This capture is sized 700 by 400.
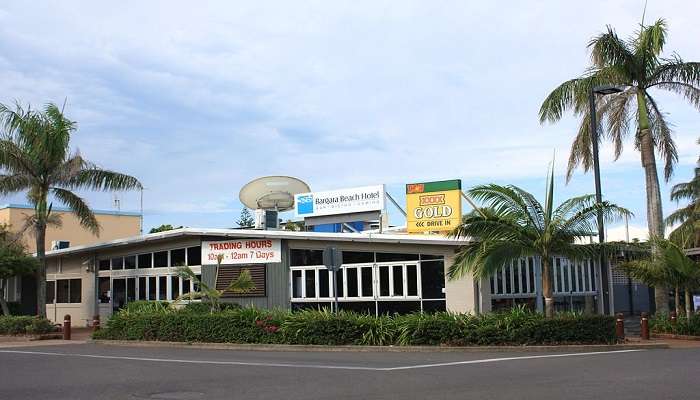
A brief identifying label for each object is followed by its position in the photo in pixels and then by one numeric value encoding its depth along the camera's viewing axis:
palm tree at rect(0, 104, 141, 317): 26.50
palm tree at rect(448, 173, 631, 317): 19.20
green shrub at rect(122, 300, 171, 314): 23.93
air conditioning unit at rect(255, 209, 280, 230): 31.72
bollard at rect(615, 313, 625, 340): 20.53
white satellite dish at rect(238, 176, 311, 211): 34.34
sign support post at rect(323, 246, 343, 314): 20.22
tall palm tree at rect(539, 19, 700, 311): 23.88
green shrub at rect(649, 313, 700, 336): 22.69
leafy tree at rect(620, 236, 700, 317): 22.42
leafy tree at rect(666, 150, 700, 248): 43.58
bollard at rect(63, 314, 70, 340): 25.69
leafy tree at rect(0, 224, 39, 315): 29.91
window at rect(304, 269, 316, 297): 27.50
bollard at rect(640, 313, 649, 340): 22.05
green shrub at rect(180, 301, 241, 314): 23.38
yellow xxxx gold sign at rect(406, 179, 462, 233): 26.30
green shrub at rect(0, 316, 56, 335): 26.16
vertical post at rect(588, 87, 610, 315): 21.34
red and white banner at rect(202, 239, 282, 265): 27.94
